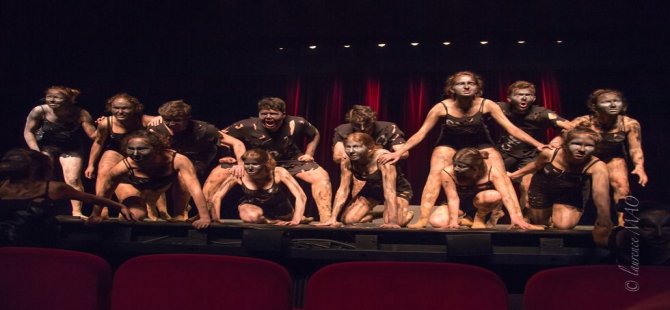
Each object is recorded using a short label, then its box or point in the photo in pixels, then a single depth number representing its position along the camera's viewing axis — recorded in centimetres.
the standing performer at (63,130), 404
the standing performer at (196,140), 443
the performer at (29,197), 310
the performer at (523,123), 443
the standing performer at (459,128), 403
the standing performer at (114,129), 435
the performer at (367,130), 479
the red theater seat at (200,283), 131
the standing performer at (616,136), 398
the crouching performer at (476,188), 378
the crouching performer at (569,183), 340
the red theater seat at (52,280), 138
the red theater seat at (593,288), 123
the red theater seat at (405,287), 125
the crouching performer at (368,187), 403
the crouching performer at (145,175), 384
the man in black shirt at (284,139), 462
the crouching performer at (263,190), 409
